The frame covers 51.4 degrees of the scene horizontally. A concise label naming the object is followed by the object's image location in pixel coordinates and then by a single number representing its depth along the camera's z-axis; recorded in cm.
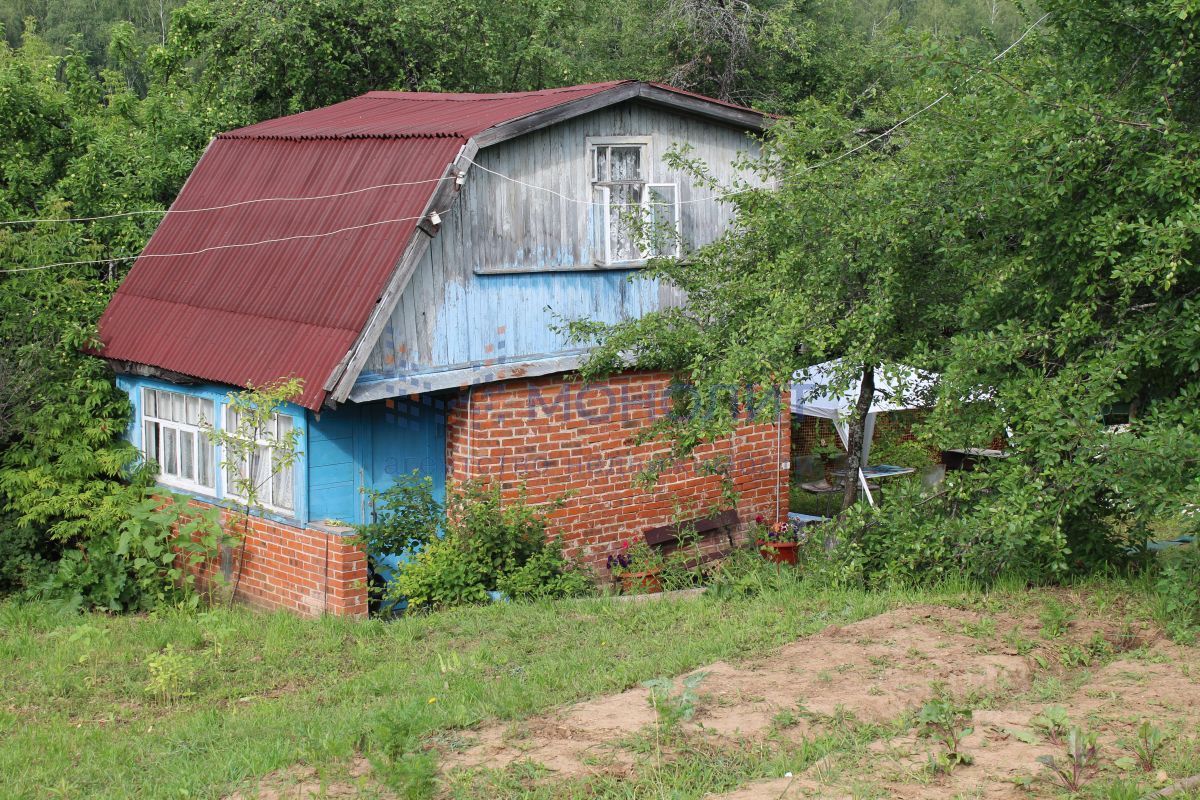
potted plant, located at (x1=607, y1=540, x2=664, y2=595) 1255
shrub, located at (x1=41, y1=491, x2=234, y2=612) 1191
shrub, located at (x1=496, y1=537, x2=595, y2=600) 1140
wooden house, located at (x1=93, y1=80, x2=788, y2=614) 1163
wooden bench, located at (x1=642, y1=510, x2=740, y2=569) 1348
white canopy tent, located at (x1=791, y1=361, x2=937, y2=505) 966
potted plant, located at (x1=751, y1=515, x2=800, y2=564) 1348
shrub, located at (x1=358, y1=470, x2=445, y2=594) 1164
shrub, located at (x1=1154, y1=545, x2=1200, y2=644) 791
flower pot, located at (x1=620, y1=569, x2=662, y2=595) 1252
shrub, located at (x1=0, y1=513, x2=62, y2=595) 1257
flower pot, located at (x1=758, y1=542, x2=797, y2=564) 1348
